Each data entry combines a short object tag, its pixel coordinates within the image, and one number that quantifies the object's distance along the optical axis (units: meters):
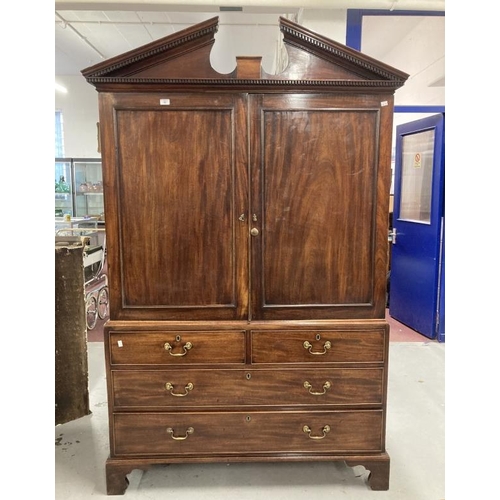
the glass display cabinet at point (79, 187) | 6.91
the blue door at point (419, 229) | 3.40
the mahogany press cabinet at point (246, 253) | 1.66
